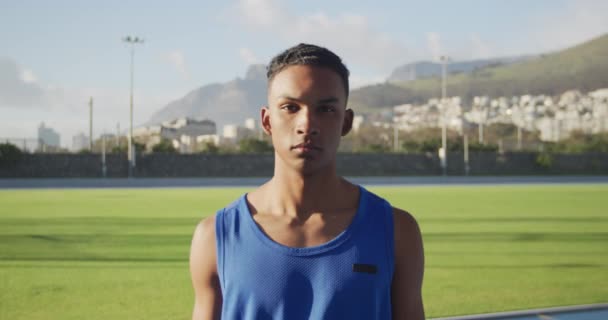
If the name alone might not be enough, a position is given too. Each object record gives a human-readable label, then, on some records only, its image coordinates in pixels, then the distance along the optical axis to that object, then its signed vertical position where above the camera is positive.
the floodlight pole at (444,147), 48.80 +0.71
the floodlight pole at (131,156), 42.38 +0.26
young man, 1.57 -0.19
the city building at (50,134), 181.88 +7.50
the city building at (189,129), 108.69 +5.18
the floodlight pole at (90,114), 52.44 +3.59
